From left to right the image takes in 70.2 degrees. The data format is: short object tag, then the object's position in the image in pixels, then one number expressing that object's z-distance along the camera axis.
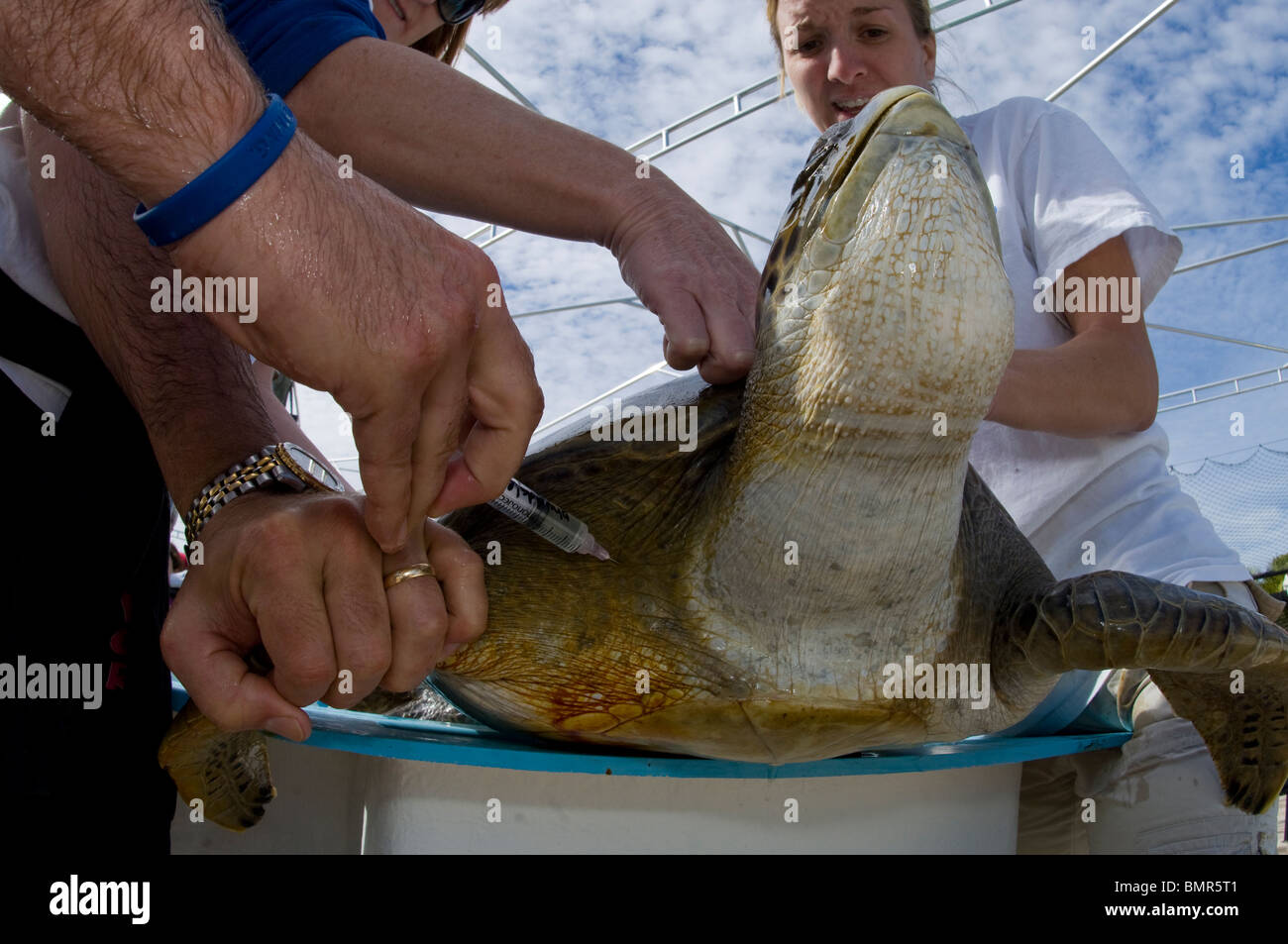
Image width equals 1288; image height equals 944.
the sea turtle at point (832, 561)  0.95
